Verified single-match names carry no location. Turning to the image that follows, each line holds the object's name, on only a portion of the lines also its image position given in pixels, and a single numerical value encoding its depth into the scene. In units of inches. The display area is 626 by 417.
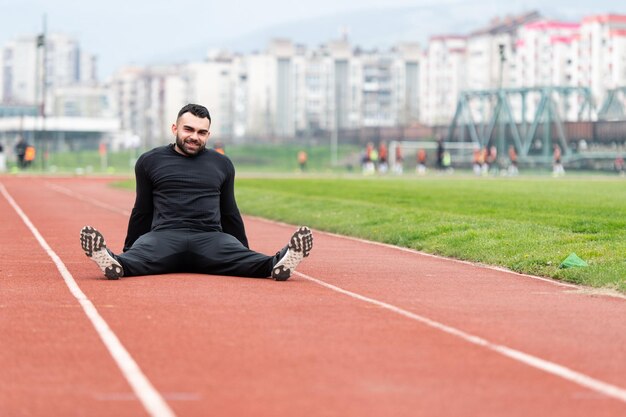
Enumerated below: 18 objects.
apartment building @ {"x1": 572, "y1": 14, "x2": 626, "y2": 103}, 7751.0
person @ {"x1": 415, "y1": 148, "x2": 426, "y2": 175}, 3558.1
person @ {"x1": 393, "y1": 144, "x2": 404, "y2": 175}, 3560.5
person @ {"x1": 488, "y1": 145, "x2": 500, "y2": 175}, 3494.6
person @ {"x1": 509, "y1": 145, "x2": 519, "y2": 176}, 3476.9
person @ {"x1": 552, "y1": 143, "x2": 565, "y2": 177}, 3449.8
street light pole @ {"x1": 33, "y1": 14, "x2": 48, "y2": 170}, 3484.3
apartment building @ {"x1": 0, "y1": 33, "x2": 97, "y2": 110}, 3540.8
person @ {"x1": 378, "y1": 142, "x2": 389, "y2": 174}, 3528.5
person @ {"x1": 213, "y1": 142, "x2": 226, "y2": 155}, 2396.7
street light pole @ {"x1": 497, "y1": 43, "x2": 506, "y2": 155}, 3909.9
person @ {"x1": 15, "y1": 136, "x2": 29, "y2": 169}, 3334.2
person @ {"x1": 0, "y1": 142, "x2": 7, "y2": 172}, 3341.5
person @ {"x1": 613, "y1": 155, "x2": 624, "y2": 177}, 3543.3
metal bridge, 3981.3
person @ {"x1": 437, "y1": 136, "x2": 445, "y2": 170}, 3604.8
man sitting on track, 615.2
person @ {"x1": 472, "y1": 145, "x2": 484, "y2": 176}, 3520.2
